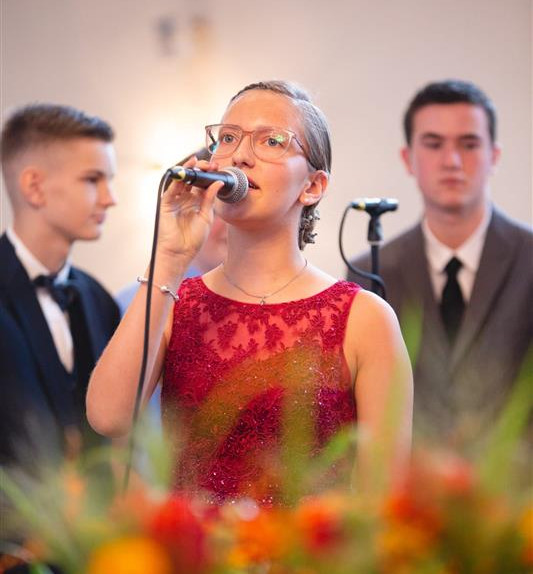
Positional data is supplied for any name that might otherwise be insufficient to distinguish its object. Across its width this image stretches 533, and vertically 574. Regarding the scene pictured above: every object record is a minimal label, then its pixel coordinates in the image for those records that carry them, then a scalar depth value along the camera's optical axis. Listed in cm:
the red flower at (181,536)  167
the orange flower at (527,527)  170
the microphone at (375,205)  342
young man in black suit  402
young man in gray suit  418
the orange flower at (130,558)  162
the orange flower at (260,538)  185
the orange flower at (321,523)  173
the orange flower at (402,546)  172
